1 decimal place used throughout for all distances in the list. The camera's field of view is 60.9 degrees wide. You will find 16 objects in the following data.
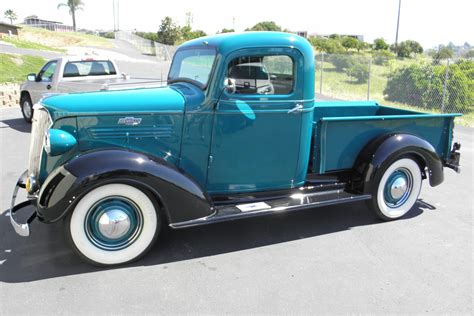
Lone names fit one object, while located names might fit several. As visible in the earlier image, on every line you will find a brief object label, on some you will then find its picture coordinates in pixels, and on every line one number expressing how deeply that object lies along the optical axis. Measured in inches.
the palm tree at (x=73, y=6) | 3213.6
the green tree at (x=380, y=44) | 1720.8
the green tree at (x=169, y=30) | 1814.7
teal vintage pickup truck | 129.3
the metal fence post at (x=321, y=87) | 628.8
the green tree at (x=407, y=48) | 1529.5
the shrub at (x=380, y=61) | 629.0
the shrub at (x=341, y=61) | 657.9
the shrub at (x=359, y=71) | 681.0
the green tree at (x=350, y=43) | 1549.0
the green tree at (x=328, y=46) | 1254.5
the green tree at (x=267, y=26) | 1819.6
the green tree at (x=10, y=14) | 3474.4
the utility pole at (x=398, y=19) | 1489.9
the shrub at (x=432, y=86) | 495.8
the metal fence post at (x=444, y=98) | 432.8
